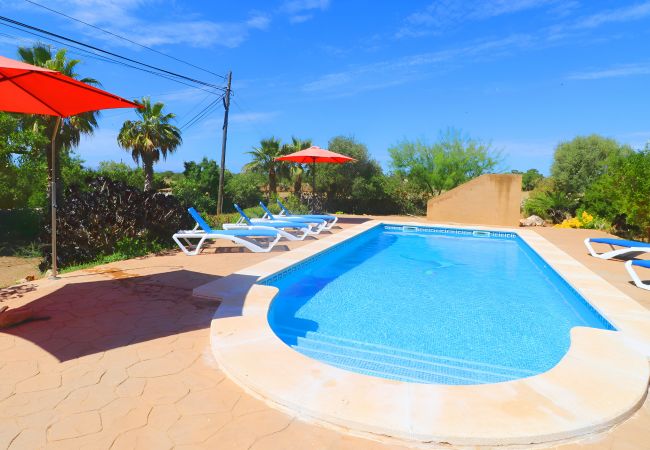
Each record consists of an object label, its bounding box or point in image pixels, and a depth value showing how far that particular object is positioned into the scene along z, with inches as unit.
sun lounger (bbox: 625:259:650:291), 247.4
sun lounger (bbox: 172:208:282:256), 327.0
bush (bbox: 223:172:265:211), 898.1
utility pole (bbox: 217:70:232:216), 616.2
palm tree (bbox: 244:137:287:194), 1059.9
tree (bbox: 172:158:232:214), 726.1
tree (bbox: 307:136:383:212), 833.4
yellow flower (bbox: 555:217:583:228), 611.5
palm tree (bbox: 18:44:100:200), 575.2
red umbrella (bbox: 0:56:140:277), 134.1
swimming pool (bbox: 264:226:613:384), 166.9
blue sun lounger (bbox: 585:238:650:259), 321.1
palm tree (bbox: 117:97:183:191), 855.1
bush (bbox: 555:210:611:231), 582.2
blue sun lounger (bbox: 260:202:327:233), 474.6
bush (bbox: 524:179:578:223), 715.4
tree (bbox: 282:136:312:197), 1002.1
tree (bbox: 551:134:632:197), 970.7
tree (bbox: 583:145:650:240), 432.5
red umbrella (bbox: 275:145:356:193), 568.1
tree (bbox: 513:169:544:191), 1758.1
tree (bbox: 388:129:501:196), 885.2
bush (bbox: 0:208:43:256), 513.7
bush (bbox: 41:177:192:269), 306.2
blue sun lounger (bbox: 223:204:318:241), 420.3
